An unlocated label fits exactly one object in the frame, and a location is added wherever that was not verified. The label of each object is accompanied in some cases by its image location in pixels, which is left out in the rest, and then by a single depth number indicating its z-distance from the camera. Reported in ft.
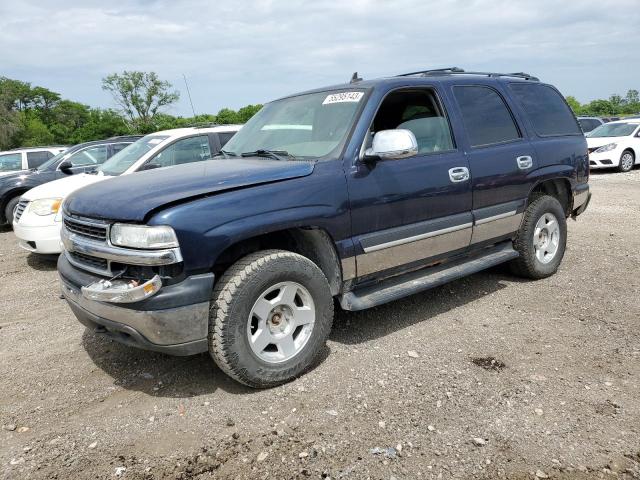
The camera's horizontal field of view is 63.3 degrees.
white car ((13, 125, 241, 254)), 21.44
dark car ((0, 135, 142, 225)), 30.89
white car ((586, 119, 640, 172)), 50.08
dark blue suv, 9.83
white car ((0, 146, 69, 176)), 43.60
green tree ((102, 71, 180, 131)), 207.92
